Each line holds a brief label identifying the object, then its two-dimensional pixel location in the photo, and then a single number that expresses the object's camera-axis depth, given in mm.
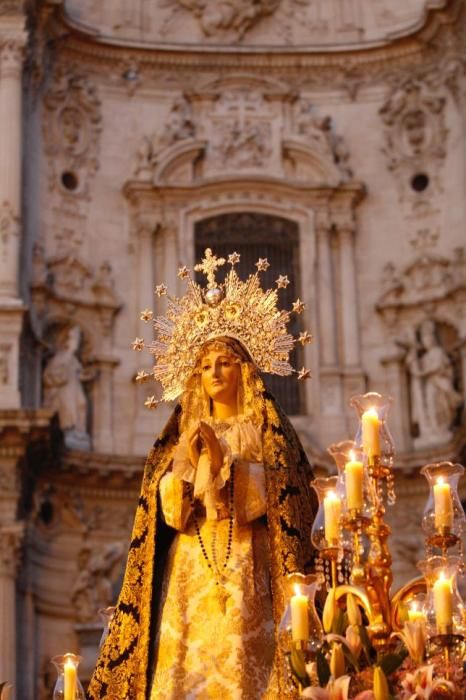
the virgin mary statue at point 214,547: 15031
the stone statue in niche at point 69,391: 40219
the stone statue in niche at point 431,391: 40719
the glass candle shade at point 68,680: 15883
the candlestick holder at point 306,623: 13062
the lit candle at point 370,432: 14570
